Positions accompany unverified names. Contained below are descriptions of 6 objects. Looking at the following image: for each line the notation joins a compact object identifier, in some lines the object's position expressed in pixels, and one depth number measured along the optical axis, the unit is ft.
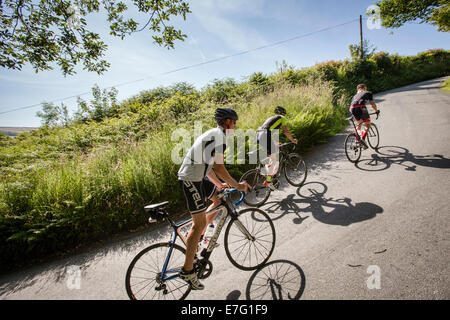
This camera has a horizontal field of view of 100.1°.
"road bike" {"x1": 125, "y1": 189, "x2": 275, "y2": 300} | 8.28
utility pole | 81.34
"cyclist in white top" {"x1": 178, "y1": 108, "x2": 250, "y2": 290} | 8.07
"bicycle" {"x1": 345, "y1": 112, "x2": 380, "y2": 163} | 19.69
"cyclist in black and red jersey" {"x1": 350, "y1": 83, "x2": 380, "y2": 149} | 20.36
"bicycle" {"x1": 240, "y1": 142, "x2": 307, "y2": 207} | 15.85
